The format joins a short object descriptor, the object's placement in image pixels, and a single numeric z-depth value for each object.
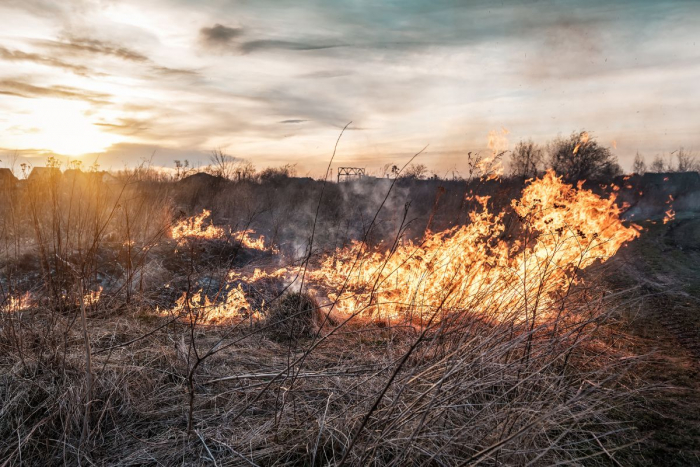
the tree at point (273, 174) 30.52
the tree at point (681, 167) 40.74
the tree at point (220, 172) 20.27
